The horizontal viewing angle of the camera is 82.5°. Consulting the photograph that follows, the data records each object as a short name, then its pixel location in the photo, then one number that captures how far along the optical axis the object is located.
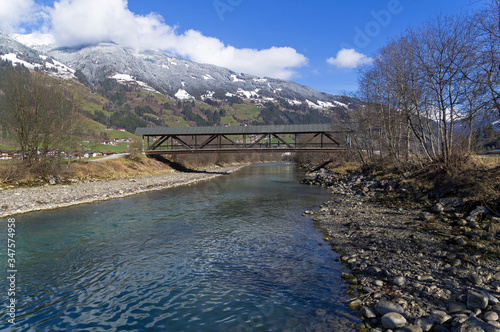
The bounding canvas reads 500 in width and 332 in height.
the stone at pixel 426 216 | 11.28
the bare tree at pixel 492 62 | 10.64
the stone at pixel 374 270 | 6.77
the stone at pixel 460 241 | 8.10
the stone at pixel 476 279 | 5.82
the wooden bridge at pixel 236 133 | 40.19
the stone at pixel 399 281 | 6.07
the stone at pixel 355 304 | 5.52
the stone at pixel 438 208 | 11.93
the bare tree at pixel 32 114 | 22.66
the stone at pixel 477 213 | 10.03
